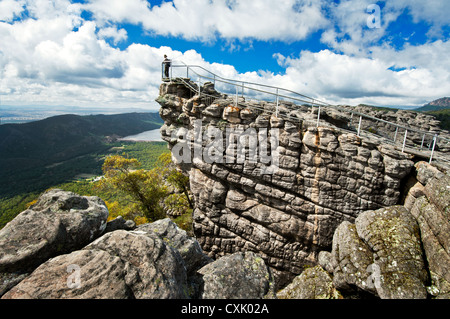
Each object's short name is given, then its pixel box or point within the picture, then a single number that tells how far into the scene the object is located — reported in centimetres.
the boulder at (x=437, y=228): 881
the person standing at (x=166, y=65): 2077
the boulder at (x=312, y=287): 1155
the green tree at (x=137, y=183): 2269
